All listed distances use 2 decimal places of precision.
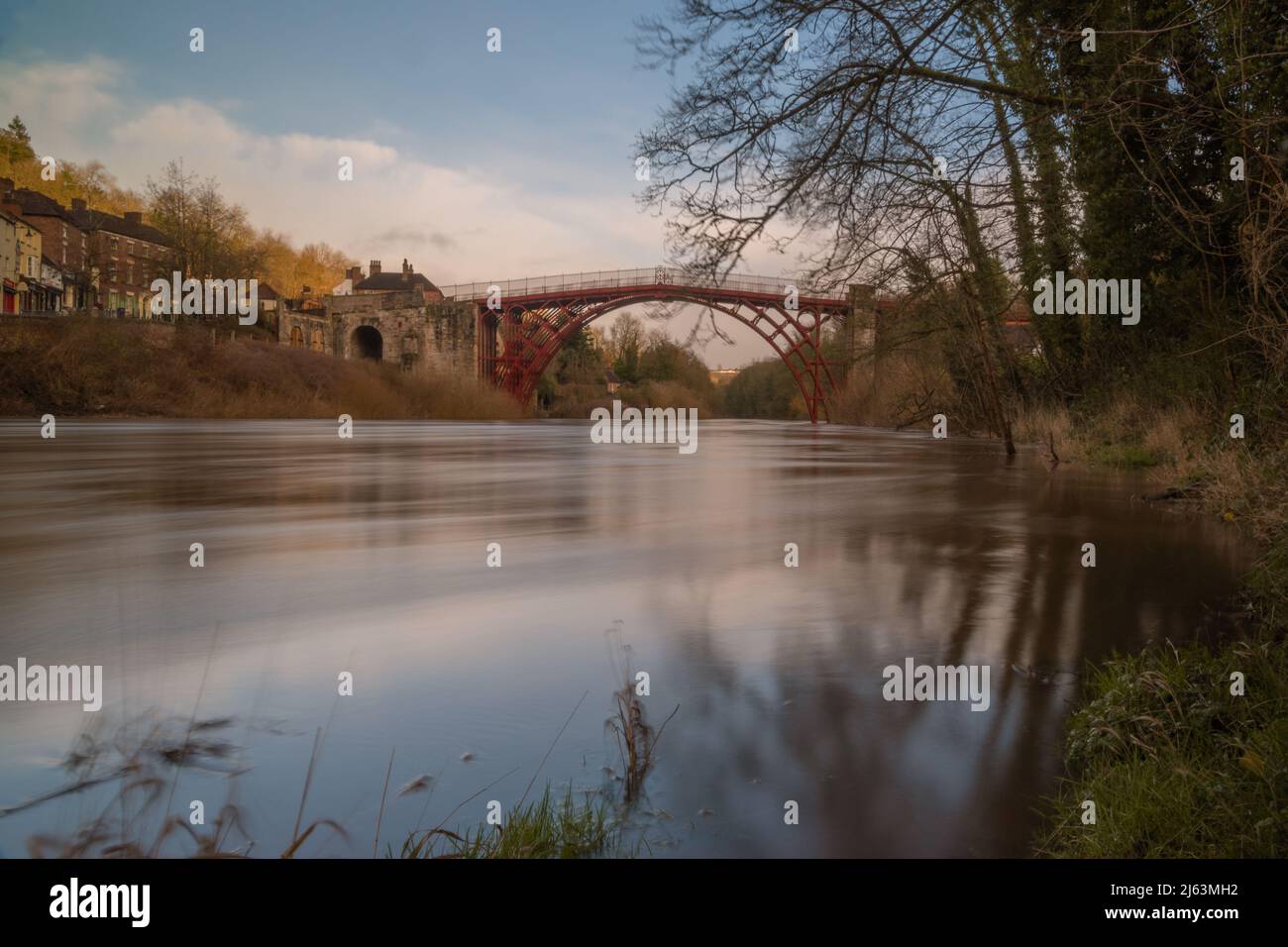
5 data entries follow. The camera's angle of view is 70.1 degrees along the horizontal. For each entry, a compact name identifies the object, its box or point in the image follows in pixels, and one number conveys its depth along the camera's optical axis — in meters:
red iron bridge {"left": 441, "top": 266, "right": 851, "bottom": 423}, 49.84
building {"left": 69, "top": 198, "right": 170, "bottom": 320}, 70.50
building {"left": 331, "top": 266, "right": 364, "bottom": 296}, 100.07
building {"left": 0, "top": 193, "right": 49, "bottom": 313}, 57.25
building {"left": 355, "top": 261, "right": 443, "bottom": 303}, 95.94
